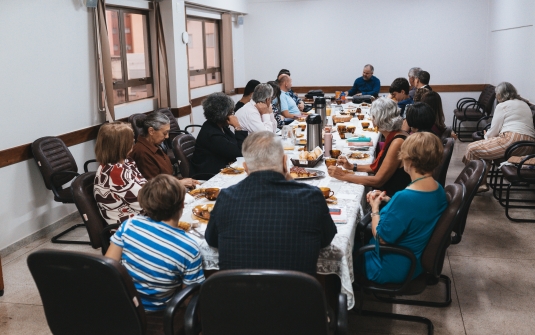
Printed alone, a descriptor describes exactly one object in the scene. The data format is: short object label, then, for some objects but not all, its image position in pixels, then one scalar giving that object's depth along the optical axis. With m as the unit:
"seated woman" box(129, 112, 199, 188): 3.55
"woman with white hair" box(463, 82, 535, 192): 5.26
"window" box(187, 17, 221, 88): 8.76
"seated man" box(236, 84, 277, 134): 4.95
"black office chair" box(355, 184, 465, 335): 2.47
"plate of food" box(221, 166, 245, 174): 3.65
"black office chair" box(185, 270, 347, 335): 1.55
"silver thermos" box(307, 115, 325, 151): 4.27
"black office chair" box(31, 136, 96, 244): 4.34
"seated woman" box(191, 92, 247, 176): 4.06
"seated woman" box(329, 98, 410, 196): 3.33
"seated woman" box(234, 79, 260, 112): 5.83
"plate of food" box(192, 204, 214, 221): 2.62
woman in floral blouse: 2.97
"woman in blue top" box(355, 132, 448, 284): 2.43
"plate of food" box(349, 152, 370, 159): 4.10
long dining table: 2.25
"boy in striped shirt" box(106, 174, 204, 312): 2.05
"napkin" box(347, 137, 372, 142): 4.75
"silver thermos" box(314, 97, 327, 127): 5.79
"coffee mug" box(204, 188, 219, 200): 2.95
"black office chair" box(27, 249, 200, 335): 1.73
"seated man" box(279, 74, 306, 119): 6.83
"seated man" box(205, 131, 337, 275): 1.94
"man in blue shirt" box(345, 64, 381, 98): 9.09
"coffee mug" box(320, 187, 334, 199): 2.89
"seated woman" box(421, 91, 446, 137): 4.85
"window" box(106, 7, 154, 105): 6.26
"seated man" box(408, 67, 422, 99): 6.85
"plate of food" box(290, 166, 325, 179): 3.38
